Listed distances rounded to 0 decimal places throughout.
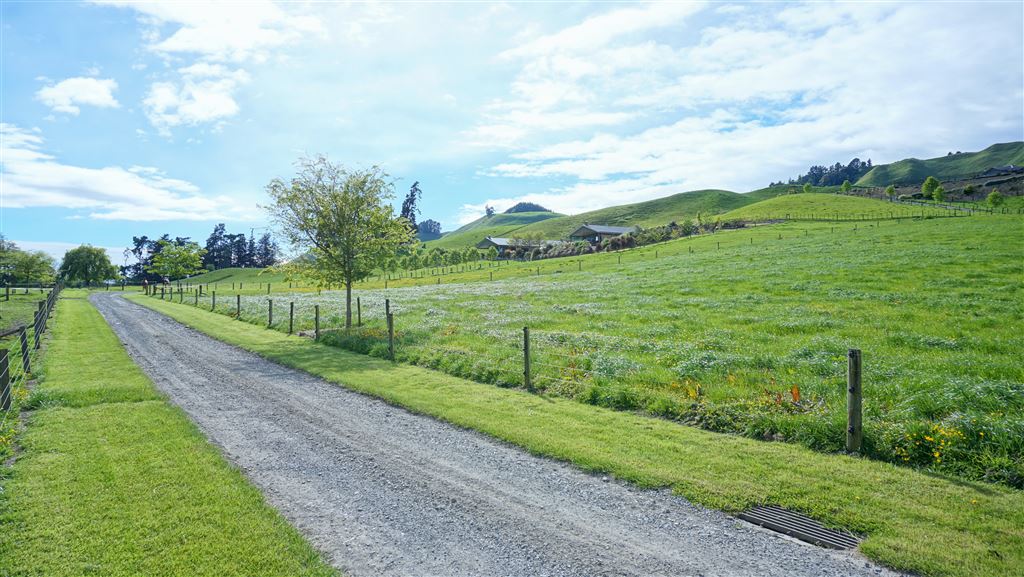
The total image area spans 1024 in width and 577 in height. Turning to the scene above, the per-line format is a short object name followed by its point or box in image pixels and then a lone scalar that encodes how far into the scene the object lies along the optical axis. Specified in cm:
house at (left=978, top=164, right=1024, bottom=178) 12754
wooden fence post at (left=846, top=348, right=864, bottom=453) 897
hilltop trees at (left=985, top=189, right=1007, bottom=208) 9056
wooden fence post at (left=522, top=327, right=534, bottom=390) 1448
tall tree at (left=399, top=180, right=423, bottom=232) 16952
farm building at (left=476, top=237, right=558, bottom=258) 11780
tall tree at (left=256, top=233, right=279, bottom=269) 18888
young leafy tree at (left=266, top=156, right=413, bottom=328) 2772
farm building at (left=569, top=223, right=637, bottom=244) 12331
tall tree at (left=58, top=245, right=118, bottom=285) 11862
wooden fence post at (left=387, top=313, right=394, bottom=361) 1964
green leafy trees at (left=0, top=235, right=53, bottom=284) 8806
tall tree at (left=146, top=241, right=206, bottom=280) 8544
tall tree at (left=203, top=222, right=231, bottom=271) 18581
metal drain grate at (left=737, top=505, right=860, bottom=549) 635
